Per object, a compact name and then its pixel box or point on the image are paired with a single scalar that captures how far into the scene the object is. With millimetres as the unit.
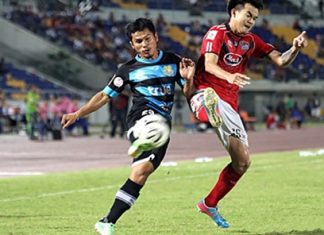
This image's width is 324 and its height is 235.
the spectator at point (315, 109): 54500
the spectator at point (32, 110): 34656
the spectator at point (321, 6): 63906
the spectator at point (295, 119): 47647
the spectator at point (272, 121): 45500
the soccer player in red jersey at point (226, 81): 9484
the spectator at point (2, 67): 45625
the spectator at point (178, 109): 47562
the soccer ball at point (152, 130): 8609
